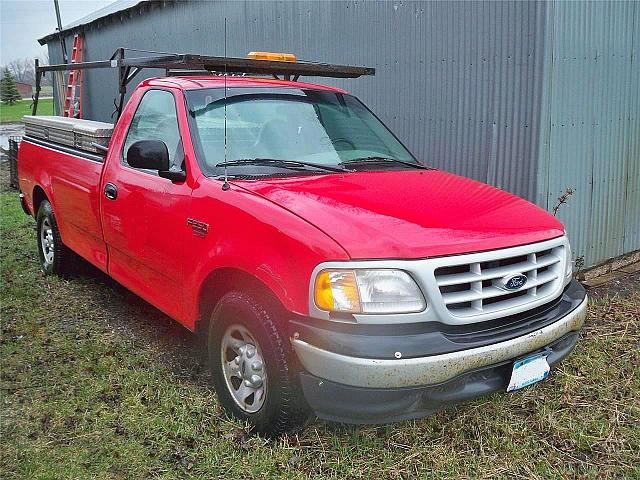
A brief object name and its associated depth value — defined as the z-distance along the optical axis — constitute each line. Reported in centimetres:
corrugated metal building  550
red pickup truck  275
